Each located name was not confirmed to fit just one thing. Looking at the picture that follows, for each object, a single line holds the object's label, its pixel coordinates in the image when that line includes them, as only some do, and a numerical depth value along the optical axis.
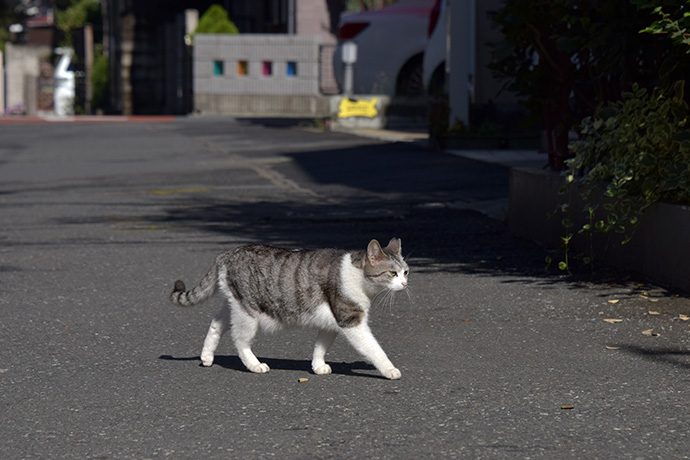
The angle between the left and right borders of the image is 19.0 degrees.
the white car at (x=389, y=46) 67.34
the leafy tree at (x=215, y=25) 93.10
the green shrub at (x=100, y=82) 122.42
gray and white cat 11.03
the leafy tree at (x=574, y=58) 16.88
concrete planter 15.55
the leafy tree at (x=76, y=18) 143.22
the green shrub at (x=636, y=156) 15.93
